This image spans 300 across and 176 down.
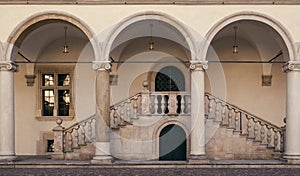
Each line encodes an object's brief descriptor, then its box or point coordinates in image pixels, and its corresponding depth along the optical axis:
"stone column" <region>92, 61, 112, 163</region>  13.90
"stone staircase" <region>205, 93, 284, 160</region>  15.05
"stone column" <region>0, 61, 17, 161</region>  13.87
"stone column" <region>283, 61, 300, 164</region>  13.83
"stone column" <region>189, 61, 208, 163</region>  13.97
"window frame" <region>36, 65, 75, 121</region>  18.03
